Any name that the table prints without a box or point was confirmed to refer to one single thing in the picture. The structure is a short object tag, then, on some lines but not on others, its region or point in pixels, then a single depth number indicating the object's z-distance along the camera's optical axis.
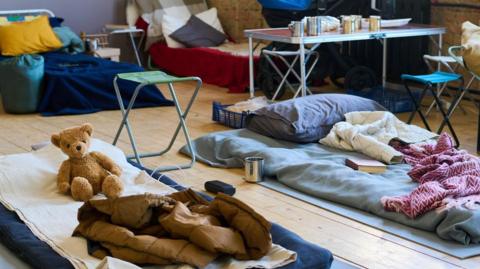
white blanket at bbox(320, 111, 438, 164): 4.57
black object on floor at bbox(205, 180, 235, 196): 4.12
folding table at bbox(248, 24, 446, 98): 5.77
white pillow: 8.46
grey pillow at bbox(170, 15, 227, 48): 8.38
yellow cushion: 7.30
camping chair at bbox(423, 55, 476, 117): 5.80
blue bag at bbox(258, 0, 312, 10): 6.79
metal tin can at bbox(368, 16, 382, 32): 6.15
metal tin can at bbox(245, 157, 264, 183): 4.38
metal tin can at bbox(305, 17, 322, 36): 5.91
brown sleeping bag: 2.85
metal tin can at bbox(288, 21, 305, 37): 5.80
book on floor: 4.34
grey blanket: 3.52
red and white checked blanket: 3.69
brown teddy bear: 3.65
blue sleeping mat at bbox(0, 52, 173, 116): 6.50
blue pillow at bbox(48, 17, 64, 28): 7.87
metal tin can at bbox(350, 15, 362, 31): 6.20
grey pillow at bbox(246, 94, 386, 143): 4.94
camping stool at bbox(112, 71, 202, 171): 4.46
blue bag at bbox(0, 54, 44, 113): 6.43
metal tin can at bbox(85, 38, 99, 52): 7.86
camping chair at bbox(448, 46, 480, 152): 4.96
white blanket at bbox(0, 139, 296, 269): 2.91
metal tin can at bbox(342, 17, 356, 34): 6.08
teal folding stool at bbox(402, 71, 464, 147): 5.16
